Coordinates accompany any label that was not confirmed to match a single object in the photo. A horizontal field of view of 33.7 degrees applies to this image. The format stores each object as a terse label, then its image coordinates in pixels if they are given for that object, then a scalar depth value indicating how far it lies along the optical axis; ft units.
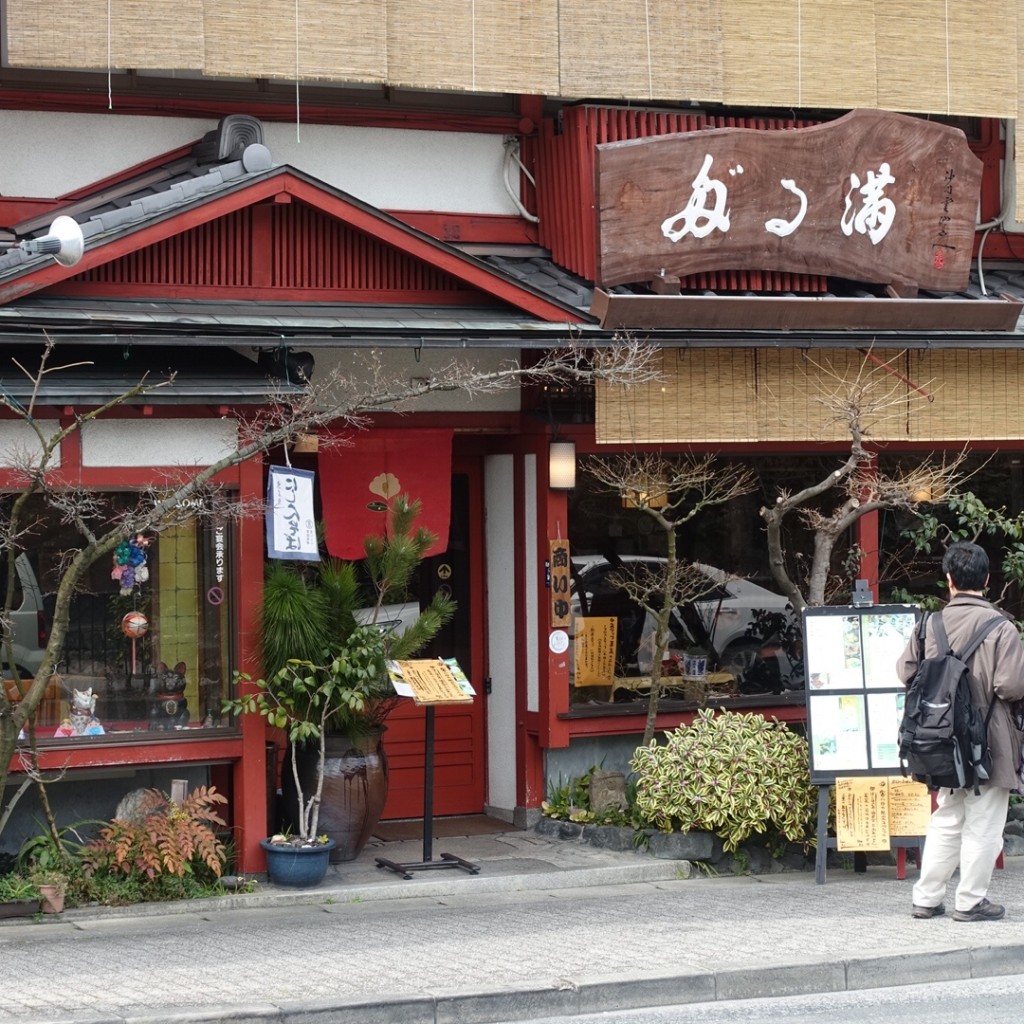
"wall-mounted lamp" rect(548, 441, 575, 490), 41.09
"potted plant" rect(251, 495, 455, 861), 35.73
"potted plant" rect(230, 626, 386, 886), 35.42
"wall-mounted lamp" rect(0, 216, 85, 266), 28.25
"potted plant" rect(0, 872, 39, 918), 32.63
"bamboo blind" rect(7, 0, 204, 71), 36.60
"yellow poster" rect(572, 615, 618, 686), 42.37
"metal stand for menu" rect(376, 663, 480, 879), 37.35
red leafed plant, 34.19
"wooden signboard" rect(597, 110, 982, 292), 40.04
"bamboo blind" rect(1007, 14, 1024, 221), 44.52
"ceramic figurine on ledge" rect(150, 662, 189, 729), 36.09
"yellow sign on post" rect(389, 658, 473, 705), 36.50
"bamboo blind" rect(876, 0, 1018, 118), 43.73
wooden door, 43.57
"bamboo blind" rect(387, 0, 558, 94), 39.75
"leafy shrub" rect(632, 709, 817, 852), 37.11
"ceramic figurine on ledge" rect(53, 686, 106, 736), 35.17
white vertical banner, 35.68
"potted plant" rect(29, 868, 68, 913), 32.81
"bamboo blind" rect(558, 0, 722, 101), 40.98
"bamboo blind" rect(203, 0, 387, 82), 37.99
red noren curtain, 39.88
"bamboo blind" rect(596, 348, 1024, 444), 39.65
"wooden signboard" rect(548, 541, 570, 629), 41.42
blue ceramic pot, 35.32
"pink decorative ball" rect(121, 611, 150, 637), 35.88
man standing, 30.83
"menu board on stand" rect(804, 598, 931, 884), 36.29
